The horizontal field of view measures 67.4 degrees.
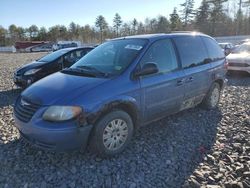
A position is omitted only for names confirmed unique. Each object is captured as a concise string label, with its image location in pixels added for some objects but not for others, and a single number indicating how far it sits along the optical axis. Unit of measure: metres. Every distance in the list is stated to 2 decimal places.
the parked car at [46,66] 5.84
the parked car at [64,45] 29.27
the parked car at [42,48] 39.41
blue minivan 2.51
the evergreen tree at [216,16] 39.14
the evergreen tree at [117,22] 59.90
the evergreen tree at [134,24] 58.24
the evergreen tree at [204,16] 39.98
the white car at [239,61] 7.51
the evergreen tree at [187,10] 45.24
